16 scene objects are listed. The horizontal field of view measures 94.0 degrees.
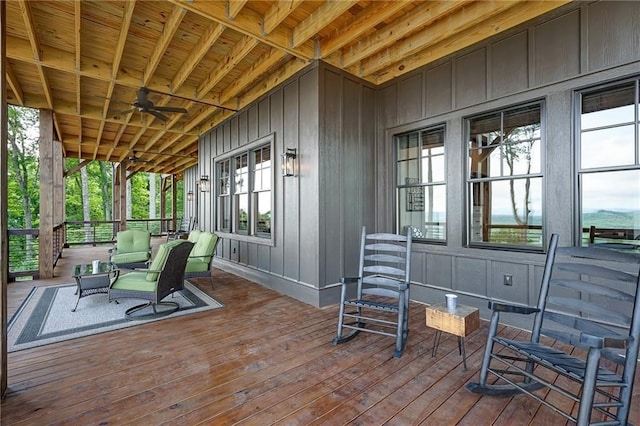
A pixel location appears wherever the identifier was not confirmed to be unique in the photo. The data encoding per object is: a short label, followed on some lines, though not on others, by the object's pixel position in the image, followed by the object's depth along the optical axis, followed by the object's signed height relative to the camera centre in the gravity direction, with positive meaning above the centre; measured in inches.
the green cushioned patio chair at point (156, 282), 141.1 -34.2
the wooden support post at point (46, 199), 216.7 +9.8
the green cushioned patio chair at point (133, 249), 215.8 -29.2
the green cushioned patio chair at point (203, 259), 188.2 -30.9
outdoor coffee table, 155.8 -38.9
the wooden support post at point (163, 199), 578.4 +24.6
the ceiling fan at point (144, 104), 172.8 +63.6
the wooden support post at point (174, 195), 540.6 +31.1
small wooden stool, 96.6 -37.3
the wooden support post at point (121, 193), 435.2 +28.0
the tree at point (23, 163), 555.8 +96.1
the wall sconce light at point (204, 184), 294.4 +27.2
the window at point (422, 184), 165.2 +14.9
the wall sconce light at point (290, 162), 175.3 +28.8
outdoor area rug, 120.9 -49.6
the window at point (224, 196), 264.5 +13.5
